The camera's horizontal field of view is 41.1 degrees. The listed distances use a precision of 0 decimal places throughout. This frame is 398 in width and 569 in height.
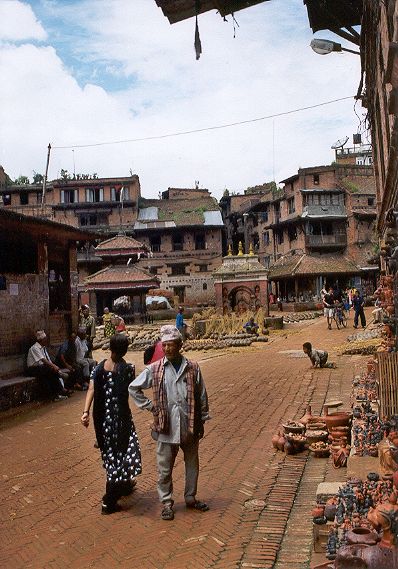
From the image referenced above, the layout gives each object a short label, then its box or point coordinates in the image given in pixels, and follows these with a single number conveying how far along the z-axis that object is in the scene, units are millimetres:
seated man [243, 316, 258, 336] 25891
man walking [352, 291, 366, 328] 24016
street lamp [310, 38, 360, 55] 10898
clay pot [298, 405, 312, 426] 7711
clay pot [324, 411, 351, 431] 7340
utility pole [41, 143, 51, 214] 35494
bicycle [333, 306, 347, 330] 25778
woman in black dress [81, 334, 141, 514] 5344
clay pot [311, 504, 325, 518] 4406
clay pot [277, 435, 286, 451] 7188
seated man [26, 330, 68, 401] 11781
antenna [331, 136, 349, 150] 62200
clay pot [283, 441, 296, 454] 7059
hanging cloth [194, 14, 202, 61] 7388
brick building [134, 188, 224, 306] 52938
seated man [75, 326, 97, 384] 13305
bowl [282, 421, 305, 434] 7285
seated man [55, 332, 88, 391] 12945
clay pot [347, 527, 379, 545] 3496
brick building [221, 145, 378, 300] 47125
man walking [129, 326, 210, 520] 5055
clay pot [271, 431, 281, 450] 7295
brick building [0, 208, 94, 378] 11867
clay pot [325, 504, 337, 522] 4395
